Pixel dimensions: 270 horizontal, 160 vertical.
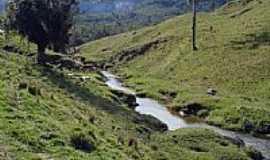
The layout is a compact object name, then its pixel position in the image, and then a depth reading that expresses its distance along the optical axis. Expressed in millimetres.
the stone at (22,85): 39031
